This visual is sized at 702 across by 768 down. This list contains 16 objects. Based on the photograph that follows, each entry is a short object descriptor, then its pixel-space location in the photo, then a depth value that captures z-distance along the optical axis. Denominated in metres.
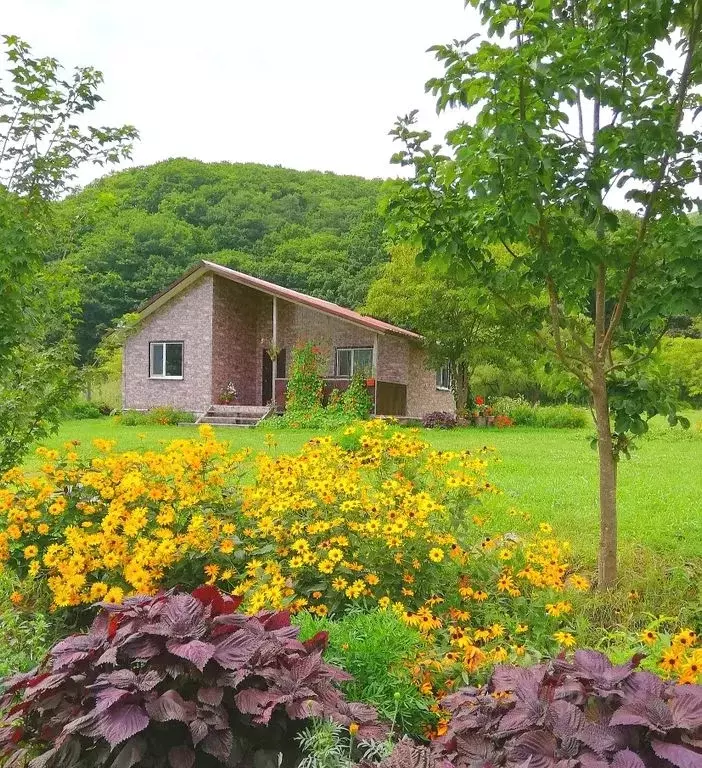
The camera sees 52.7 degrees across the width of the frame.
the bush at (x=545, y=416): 19.17
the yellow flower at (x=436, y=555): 3.21
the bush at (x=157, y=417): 17.89
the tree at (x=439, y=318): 18.23
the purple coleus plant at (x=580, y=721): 1.53
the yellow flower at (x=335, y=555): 3.13
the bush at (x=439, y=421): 17.64
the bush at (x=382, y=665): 2.43
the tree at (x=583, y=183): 3.22
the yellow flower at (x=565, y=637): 2.66
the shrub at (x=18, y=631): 2.89
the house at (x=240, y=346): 19.28
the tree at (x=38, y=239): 4.41
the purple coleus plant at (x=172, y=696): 1.88
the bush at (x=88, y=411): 20.65
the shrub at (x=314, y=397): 17.12
